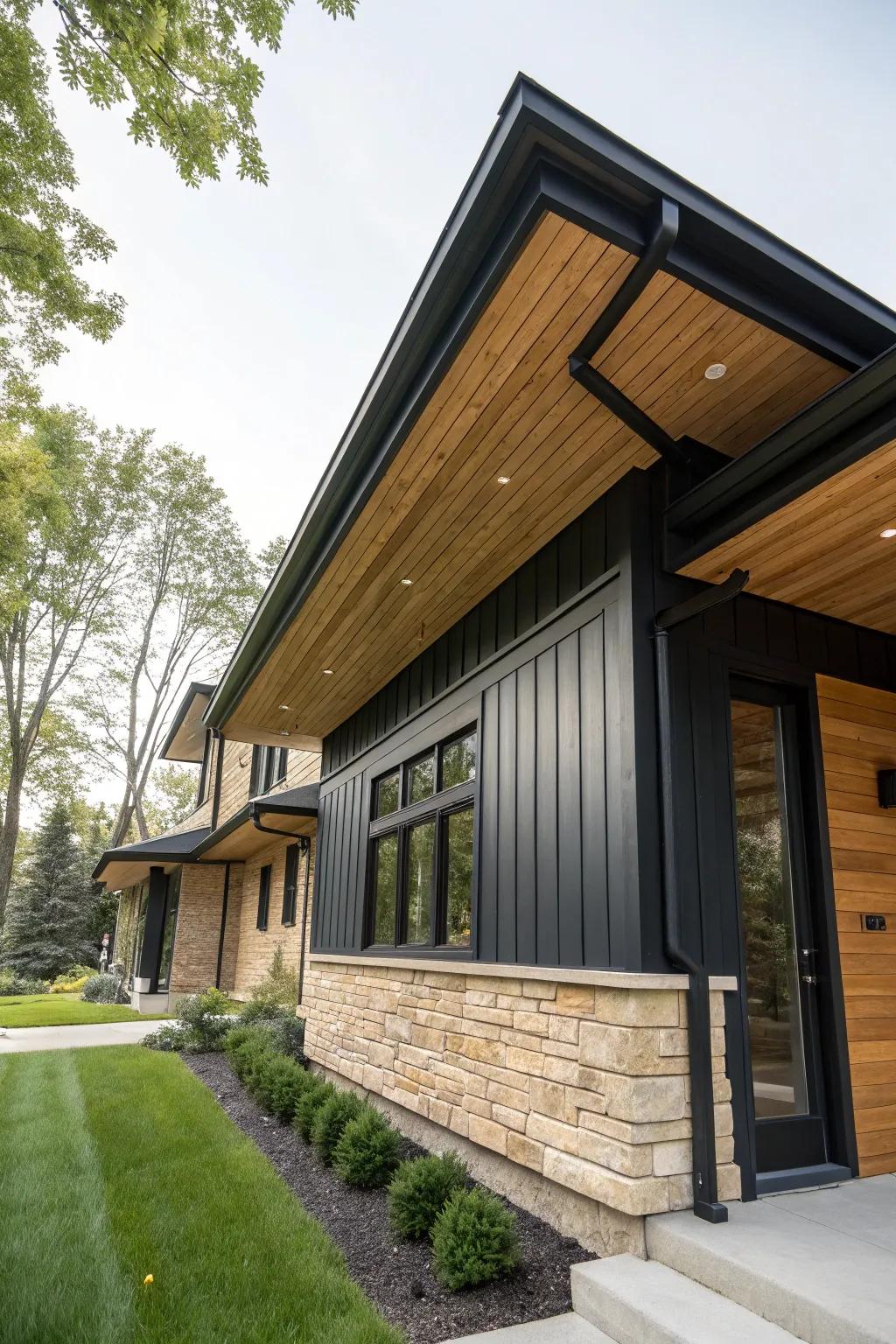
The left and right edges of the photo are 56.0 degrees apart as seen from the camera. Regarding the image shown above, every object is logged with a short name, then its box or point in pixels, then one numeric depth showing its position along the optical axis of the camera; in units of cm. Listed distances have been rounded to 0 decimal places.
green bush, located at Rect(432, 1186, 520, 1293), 319
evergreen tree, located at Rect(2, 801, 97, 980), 2378
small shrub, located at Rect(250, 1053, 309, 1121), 617
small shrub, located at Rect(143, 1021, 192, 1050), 976
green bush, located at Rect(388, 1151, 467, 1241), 376
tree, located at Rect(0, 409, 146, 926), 1639
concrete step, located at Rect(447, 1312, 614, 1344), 274
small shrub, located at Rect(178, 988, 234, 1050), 968
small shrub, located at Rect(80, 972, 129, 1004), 1688
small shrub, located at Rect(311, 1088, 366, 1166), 510
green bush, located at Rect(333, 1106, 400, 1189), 458
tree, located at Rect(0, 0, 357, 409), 371
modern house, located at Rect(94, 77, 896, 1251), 292
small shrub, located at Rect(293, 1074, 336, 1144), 555
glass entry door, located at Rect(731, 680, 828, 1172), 354
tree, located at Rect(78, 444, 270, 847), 2070
